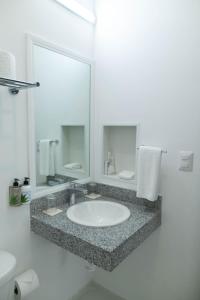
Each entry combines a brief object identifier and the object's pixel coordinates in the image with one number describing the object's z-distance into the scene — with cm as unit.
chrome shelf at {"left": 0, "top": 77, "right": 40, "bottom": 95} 113
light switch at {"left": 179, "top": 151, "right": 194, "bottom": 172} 146
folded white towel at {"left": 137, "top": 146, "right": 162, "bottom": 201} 151
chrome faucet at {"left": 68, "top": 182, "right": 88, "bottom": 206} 169
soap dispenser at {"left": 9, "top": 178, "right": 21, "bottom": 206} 131
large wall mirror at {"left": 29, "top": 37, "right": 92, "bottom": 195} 148
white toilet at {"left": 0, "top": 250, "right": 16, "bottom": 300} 106
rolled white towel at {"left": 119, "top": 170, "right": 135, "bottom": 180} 176
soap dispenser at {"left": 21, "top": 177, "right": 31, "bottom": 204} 136
